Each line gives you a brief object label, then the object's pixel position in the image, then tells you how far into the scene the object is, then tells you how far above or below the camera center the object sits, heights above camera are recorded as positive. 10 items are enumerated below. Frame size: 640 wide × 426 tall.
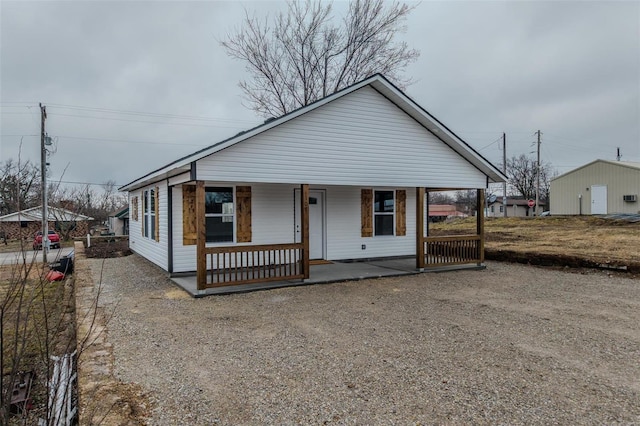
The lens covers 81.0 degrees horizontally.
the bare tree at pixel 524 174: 48.59 +4.71
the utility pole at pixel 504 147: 33.22 +5.67
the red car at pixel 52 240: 20.10 -1.30
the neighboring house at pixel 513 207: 51.47 +0.47
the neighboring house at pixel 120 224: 34.28 -0.81
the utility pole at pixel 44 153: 14.66 +2.66
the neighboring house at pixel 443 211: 67.64 -0.04
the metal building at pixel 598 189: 24.27 +1.39
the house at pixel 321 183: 7.73 +0.69
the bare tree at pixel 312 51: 18.50 +8.28
